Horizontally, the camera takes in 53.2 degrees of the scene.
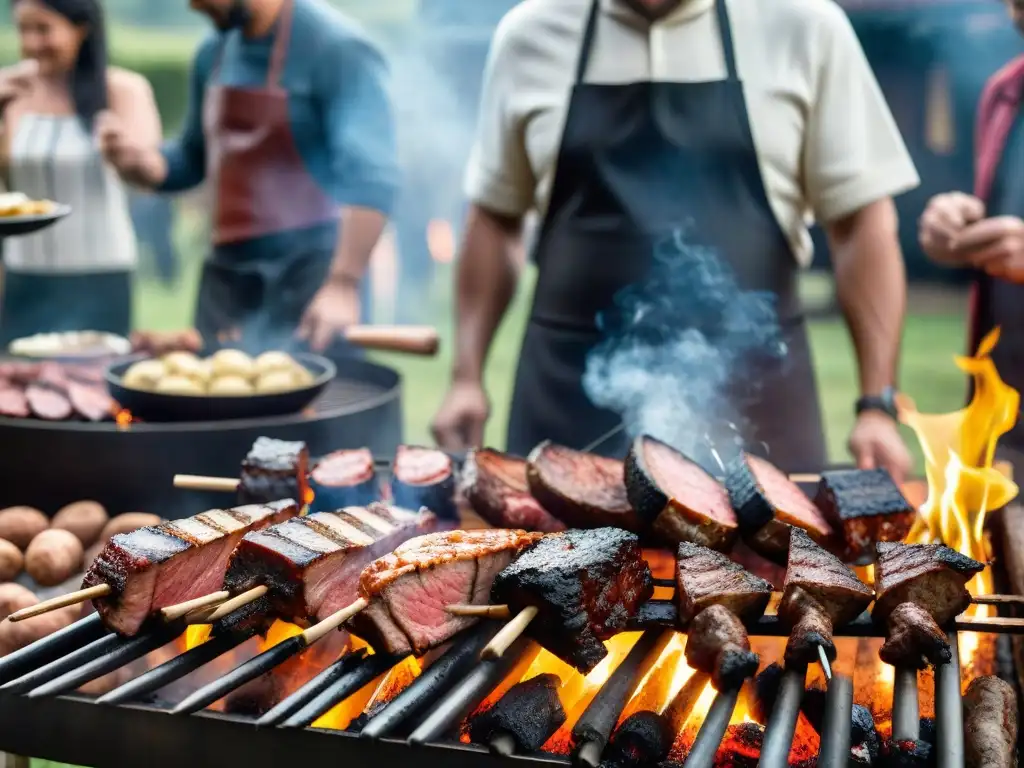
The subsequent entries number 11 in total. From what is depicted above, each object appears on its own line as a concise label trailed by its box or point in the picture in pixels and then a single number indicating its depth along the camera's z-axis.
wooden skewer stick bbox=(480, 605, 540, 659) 1.79
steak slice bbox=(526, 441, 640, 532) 2.54
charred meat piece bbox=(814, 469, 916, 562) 2.51
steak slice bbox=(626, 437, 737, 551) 2.38
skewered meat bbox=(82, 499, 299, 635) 2.05
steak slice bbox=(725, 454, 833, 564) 2.43
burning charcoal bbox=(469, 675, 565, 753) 1.84
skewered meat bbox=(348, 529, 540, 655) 2.01
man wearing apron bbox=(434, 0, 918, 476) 3.41
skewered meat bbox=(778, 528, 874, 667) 1.98
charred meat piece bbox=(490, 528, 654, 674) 1.99
